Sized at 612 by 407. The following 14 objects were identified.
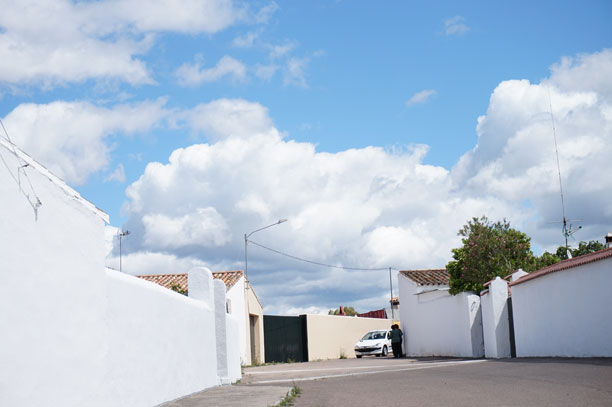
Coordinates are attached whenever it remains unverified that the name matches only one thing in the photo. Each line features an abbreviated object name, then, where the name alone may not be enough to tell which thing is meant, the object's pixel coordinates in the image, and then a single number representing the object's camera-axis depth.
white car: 39.53
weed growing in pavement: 10.52
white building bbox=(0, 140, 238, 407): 6.06
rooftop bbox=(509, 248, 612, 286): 17.99
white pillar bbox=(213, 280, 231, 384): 16.97
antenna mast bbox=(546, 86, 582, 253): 34.31
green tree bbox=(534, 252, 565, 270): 33.56
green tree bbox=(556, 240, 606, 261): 53.56
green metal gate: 38.94
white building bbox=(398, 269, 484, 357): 29.41
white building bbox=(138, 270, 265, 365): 34.25
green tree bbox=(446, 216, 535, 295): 32.31
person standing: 37.09
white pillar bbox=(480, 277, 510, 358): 25.78
